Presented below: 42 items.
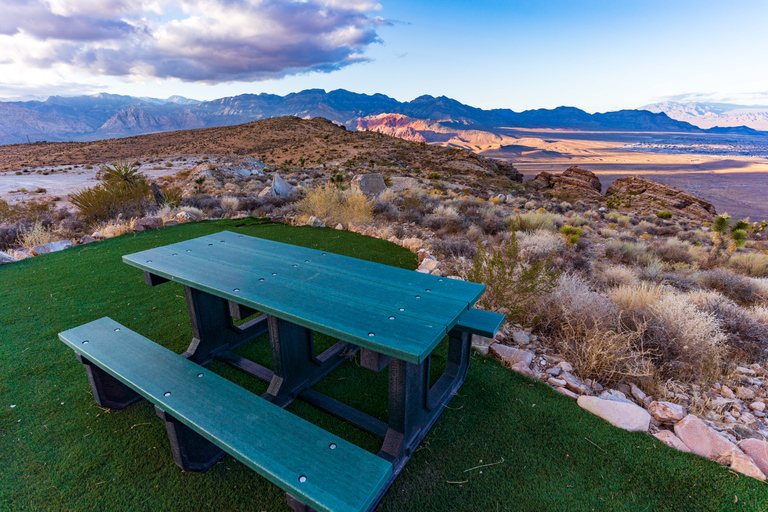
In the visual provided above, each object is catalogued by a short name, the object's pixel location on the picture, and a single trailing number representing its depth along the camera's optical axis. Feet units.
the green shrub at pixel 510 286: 12.15
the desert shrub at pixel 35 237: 20.57
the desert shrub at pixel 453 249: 20.43
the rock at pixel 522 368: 9.94
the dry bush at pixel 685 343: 10.39
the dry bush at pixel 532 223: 31.16
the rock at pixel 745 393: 9.70
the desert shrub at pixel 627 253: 25.08
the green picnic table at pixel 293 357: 5.35
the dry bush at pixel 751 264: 24.48
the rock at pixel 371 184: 41.78
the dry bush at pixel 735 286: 17.52
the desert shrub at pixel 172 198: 31.22
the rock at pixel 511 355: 10.30
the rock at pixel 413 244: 20.15
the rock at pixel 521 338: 11.55
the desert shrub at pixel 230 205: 32.01
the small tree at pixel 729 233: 27.12
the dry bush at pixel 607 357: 9.92
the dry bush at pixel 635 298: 13.00
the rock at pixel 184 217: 25.84
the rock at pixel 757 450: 7.02
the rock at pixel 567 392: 9.11
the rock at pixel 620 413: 8.07
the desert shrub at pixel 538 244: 20.93
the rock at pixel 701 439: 7.29
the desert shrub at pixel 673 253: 26.25
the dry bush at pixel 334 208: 26.63
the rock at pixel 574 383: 9.46
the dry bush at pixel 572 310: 11.87
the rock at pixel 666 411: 8.26
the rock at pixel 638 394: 9.33
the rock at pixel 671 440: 7.54
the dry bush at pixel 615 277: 18.03
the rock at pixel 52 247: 18.99
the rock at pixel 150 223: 23.21
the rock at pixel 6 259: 17.37
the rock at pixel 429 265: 16.38
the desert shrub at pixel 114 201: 26.32
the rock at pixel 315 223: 25.54
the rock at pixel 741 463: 6.76
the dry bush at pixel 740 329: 11.85
